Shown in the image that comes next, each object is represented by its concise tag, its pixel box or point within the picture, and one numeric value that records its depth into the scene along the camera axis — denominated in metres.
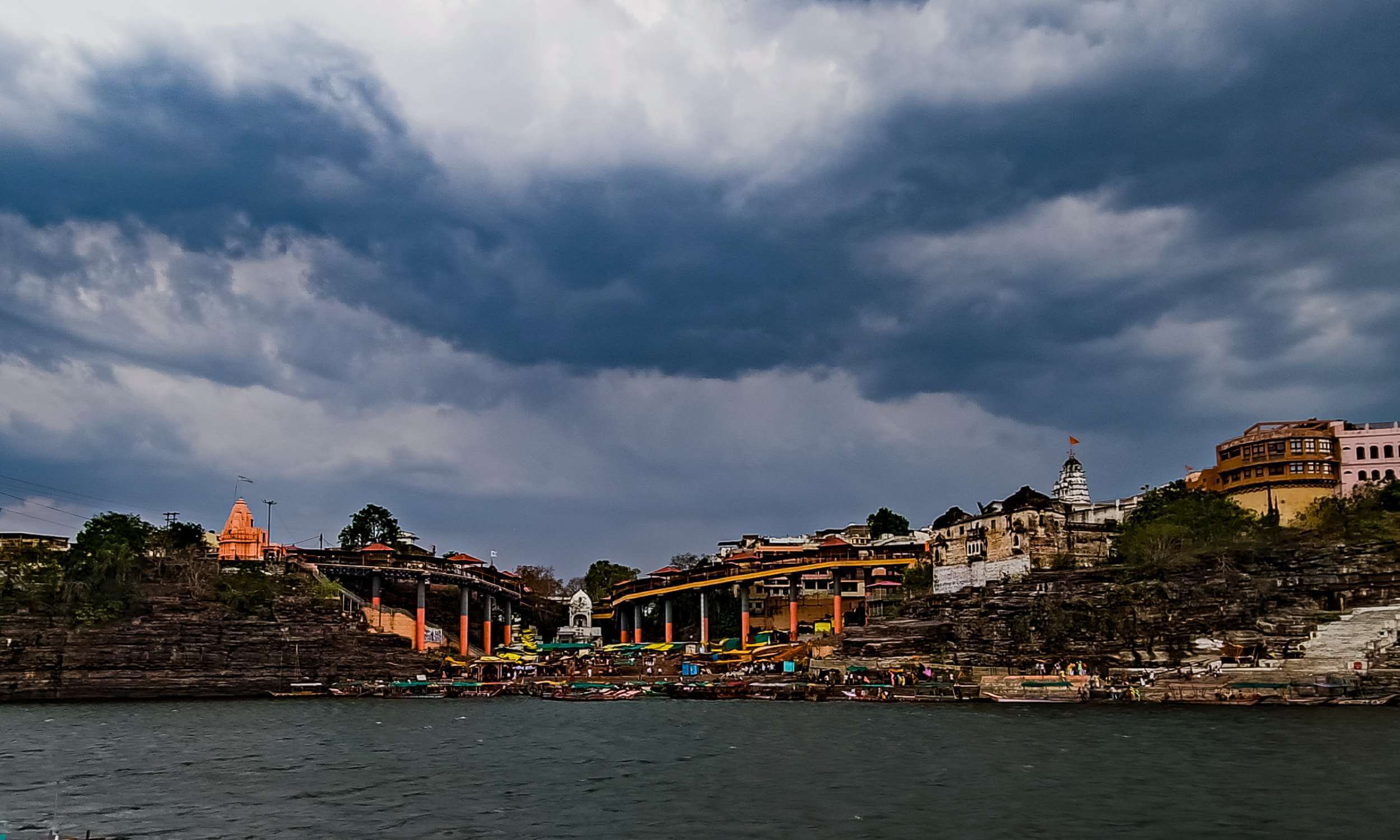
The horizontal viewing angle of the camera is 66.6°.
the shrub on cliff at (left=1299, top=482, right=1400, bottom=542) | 68.25
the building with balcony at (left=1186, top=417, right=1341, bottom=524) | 81.81
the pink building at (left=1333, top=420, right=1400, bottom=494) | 81.00
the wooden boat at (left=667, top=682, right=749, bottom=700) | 69.19
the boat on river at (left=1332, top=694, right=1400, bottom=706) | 52.03
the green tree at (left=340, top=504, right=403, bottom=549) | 111.25
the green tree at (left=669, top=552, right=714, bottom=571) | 151.25
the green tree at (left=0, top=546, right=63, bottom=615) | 73.00
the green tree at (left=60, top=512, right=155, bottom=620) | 73.69
